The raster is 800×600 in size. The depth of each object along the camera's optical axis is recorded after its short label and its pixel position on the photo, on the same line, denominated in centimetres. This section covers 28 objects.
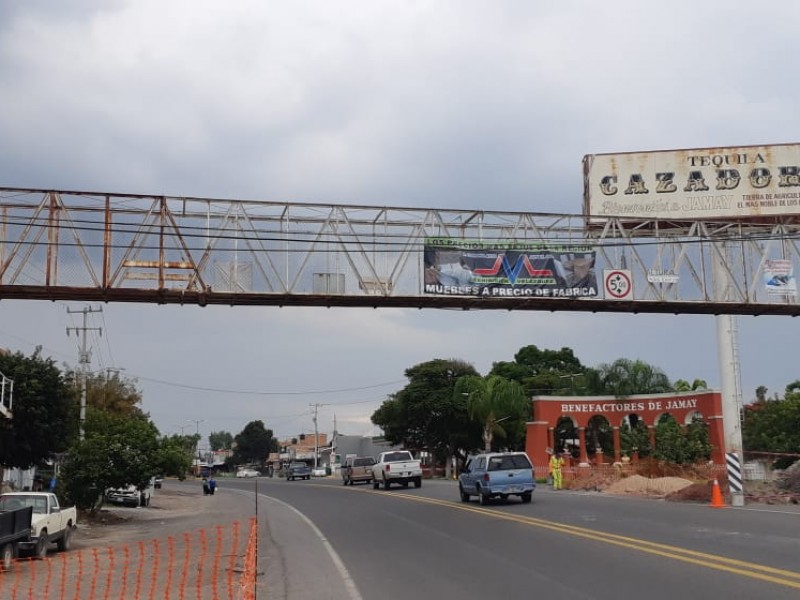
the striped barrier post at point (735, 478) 2497
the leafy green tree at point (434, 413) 7269
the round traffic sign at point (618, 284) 2311
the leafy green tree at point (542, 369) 8256
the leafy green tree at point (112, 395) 5634
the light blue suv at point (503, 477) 2736
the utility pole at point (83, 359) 4790
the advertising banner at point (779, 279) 2459
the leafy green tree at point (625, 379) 5569
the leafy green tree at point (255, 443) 15912
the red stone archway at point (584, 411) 5197
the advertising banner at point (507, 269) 2233
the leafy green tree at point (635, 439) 5181
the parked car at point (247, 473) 11362
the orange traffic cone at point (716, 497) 2493
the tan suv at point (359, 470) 5412
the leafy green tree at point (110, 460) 3012
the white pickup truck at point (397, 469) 4372
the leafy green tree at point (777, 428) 5641
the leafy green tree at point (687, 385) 7581
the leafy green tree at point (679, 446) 4412
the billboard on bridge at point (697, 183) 3278
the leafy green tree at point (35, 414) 3559
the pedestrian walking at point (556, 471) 4009
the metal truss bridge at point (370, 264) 2041
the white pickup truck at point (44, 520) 1917
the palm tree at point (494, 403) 6256
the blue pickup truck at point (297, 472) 7956
